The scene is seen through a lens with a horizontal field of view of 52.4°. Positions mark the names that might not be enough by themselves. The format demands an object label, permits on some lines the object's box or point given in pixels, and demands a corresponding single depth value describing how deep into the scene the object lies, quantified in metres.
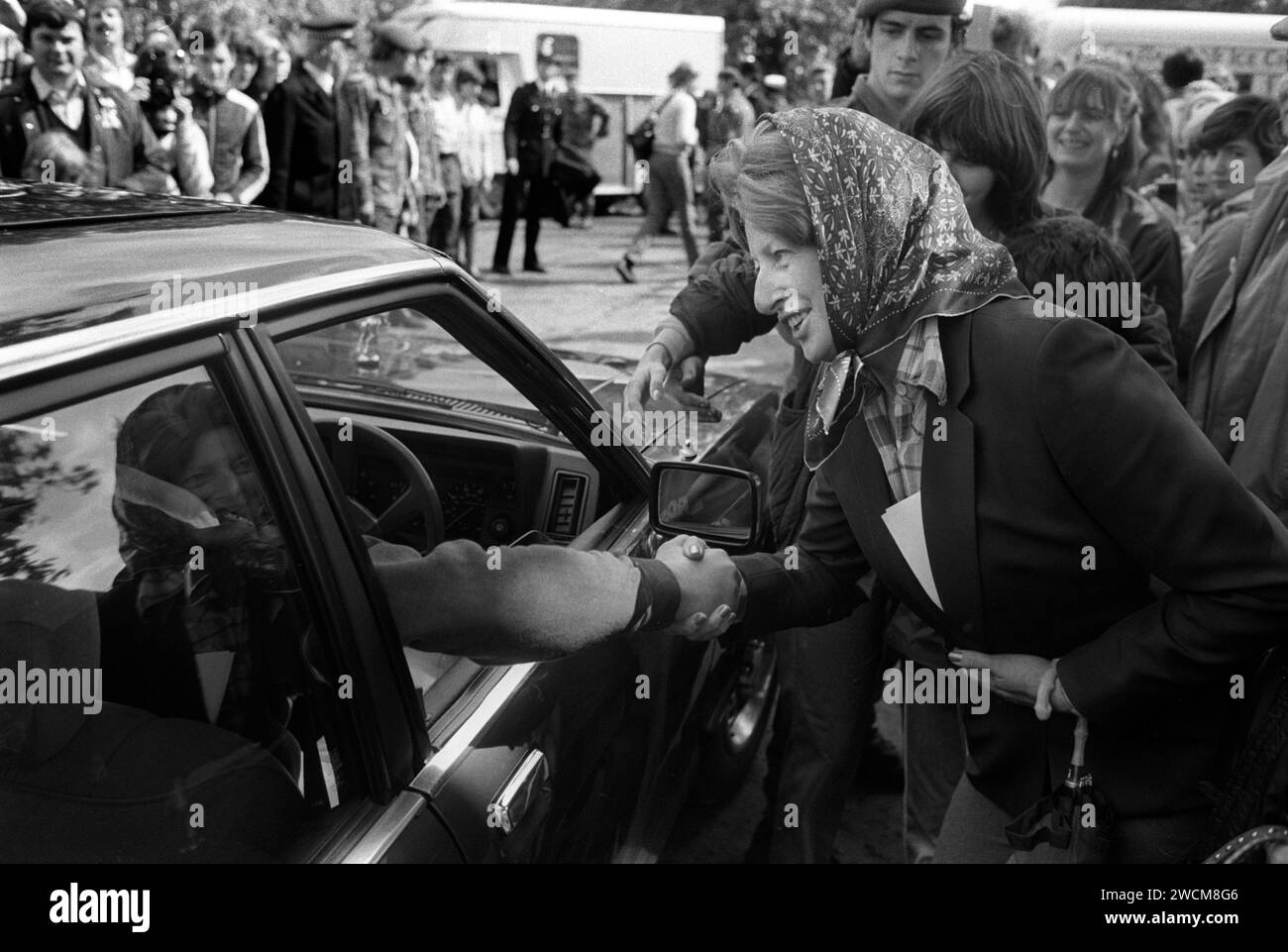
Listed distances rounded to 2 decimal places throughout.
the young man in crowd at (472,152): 11.64
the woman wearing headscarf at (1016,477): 1.79
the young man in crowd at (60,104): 5.87
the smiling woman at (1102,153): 3.68
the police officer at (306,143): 8.05
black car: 1.51
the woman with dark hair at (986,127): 2.60
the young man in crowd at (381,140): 8.37
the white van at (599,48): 17.67
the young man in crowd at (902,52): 3.36
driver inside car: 1.64
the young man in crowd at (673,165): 11.86
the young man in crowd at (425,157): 9.80
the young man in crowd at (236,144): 7.75
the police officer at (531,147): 12.68
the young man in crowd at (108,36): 8.15
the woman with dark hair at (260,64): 10.02
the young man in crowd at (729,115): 13.96
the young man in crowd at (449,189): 10.85
